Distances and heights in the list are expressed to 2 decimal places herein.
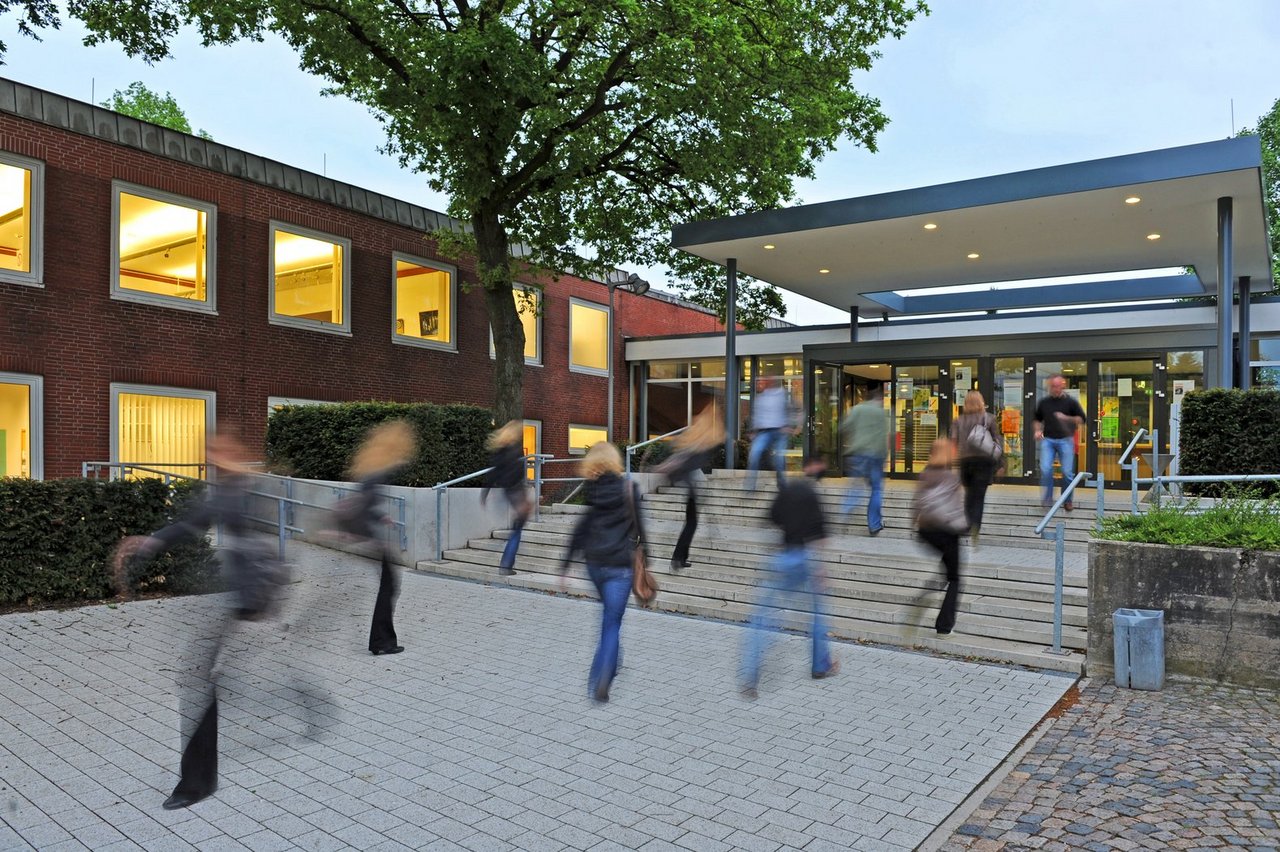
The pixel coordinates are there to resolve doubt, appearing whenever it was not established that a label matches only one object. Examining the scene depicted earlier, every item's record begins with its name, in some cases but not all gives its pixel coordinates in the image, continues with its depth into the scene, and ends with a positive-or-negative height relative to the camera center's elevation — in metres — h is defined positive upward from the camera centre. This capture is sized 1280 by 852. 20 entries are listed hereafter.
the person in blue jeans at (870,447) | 10.64 -0.30
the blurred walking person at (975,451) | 9.55 -0.30
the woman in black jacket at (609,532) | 5.75 -0.73
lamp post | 21.03 +3.32
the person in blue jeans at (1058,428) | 11.47 -0.06
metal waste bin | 6.78 -1.75
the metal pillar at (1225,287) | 12.48 +1.99
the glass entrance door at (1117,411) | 15.76 +0.23
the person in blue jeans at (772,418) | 9.92 +0.05
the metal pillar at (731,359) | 17.23 +1.26
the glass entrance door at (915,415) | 17.61 +0.16
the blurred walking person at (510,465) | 9.25 -0.47
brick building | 14.32 +2.46
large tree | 13.92 +5.77
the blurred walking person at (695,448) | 7.97 -0.24
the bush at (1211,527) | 6.94 -0.84
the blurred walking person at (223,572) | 4.52 -0.81
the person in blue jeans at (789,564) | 6.05 -0.98
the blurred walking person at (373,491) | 6.61 -0.54
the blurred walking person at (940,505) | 7.07 -0.66
